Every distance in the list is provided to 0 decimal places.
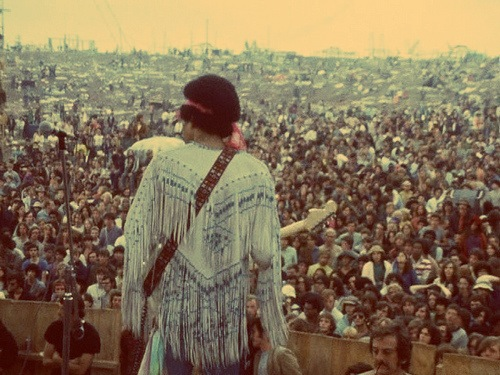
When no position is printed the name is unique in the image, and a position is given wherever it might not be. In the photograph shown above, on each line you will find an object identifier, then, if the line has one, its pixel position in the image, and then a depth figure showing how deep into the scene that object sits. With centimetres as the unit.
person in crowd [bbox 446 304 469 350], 1066
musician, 495
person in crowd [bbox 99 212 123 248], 1800
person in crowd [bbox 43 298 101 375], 973
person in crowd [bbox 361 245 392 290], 1445
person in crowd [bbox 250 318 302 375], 869
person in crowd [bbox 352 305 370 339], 1114
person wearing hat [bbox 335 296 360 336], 1137
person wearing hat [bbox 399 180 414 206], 2112
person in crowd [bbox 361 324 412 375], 655
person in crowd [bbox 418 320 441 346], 1018
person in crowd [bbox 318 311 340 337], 1110
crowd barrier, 904
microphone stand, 615
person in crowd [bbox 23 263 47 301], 1408
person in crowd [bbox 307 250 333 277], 1470
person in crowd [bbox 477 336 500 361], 927
